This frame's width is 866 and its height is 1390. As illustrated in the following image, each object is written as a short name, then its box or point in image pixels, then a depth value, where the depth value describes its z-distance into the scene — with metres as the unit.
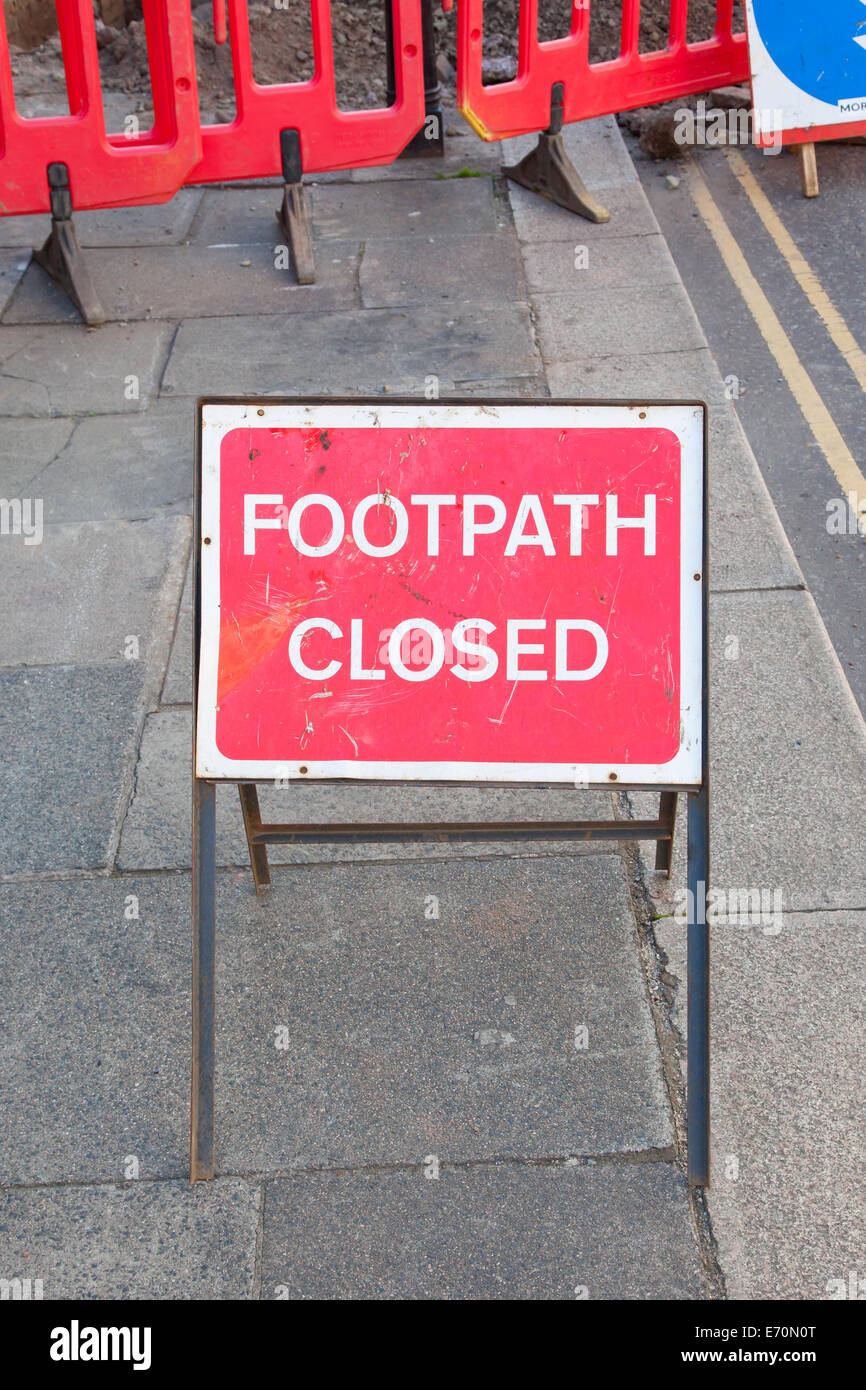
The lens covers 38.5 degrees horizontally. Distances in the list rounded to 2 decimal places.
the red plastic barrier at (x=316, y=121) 6.72
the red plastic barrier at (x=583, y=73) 7.04
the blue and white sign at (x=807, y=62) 7.43
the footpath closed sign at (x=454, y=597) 2.66
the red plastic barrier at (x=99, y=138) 6.22
